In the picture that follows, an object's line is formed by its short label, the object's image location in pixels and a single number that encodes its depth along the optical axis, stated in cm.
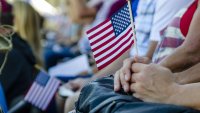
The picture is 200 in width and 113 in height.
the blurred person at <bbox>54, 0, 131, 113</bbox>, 733
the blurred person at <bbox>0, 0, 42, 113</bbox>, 622
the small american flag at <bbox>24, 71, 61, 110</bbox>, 580
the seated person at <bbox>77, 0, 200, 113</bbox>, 268
